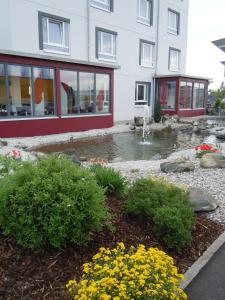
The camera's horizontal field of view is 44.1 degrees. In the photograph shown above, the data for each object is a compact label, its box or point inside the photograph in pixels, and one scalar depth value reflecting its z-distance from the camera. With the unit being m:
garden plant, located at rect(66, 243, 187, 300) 1.95
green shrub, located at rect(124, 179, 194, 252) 3.06
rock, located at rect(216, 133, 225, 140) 13.45
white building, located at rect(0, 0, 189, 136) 12.25
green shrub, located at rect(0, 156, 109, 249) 2.53
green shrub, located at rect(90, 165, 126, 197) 4.07
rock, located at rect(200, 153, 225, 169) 6.65
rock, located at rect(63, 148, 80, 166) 8.71
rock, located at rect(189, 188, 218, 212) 4.12
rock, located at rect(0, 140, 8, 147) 9.59
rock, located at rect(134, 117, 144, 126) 17.41
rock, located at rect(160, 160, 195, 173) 6.36
